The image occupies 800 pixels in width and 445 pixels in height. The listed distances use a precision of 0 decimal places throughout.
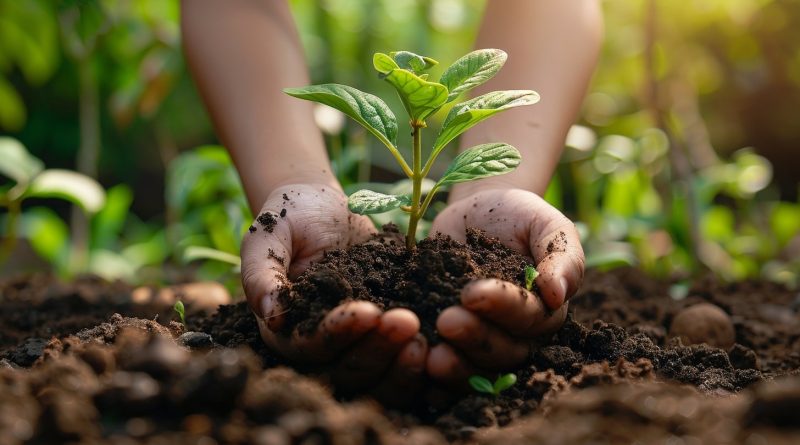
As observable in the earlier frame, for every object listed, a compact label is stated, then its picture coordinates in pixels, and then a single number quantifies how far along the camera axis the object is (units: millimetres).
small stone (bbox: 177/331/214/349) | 768
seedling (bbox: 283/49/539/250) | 730
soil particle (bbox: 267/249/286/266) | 769
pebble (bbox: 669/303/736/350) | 901
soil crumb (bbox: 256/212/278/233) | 783
